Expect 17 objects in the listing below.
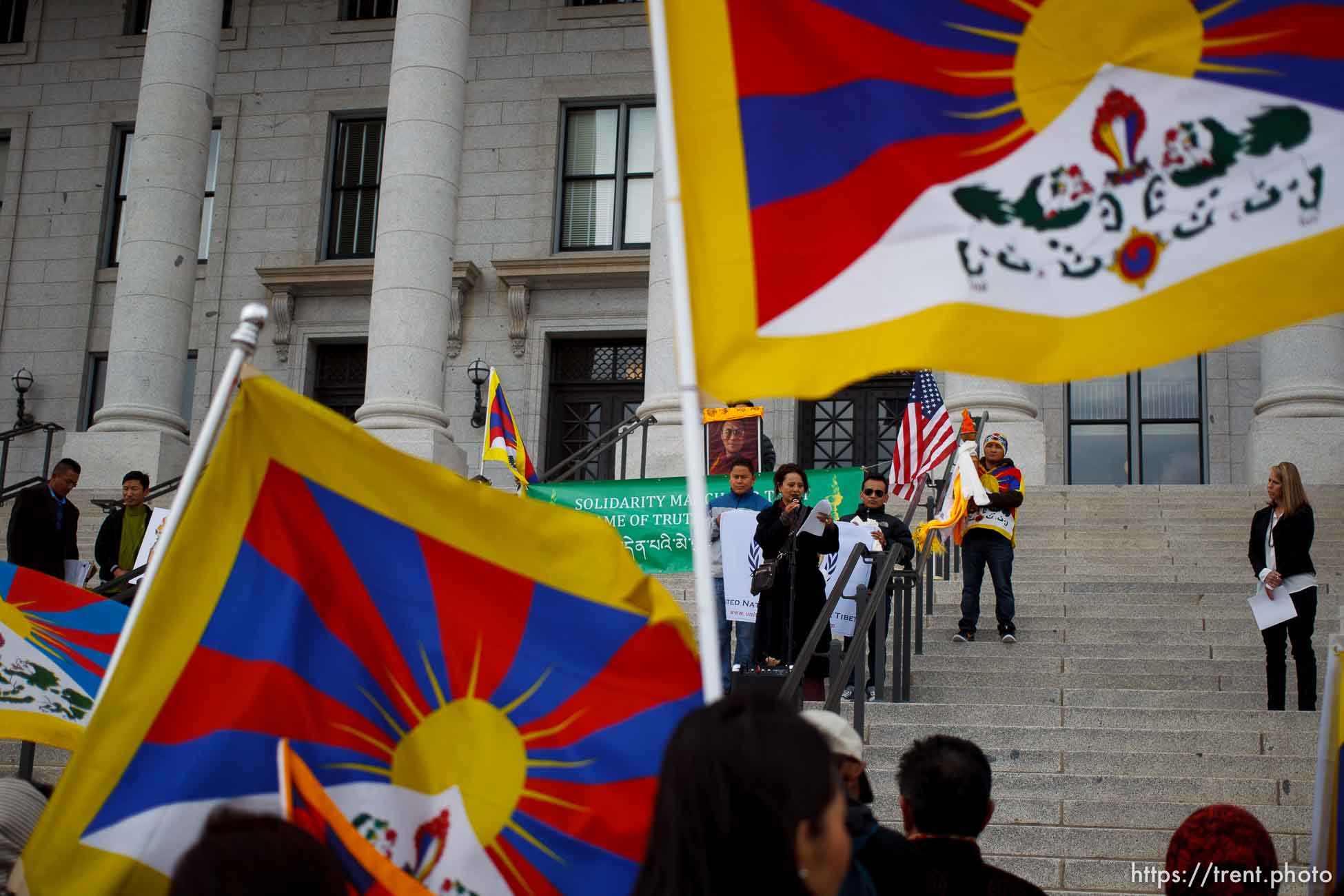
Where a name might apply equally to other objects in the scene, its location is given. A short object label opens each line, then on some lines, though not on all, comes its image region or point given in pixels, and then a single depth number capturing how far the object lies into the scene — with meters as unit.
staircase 7.46
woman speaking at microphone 10.04
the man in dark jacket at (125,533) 13.07
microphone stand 9.98
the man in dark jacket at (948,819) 3.40
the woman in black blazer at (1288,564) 8.97
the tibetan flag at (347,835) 3.25
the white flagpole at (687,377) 3.17
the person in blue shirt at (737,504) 10.73
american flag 13.30
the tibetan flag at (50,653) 5.69
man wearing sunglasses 10.37
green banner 13.33
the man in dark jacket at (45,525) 12.18
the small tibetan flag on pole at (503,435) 14.88
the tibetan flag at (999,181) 3.62
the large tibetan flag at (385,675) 3.42
